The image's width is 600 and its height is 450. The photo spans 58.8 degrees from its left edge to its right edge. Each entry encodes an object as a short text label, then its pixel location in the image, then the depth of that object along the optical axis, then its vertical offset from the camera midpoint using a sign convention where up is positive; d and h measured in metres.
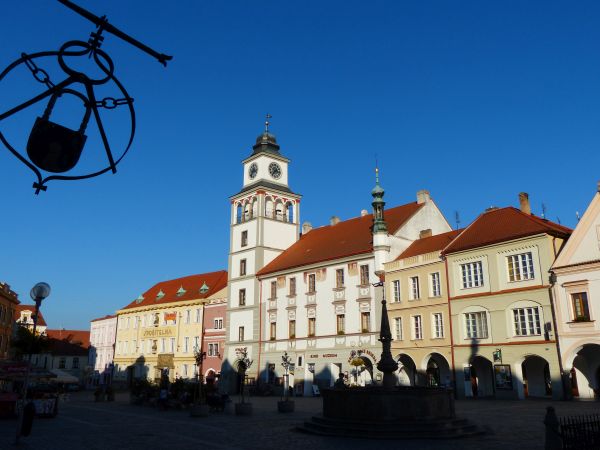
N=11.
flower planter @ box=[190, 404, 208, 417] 25.66 -2.10
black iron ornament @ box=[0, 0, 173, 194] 4.18 +2.01
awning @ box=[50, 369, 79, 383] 42.28 -0.83
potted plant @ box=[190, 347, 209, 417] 25.67 -1.87
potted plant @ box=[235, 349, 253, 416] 25.77 -2.02
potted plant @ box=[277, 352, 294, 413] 43.67 -0.87
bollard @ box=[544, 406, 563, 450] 11.76 -1.48
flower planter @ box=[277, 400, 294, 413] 27.00 -2.00
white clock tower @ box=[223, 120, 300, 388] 52.12 +13.35
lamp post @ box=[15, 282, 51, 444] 16.33 +2.21
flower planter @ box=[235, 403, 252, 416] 25.77 -2.03
